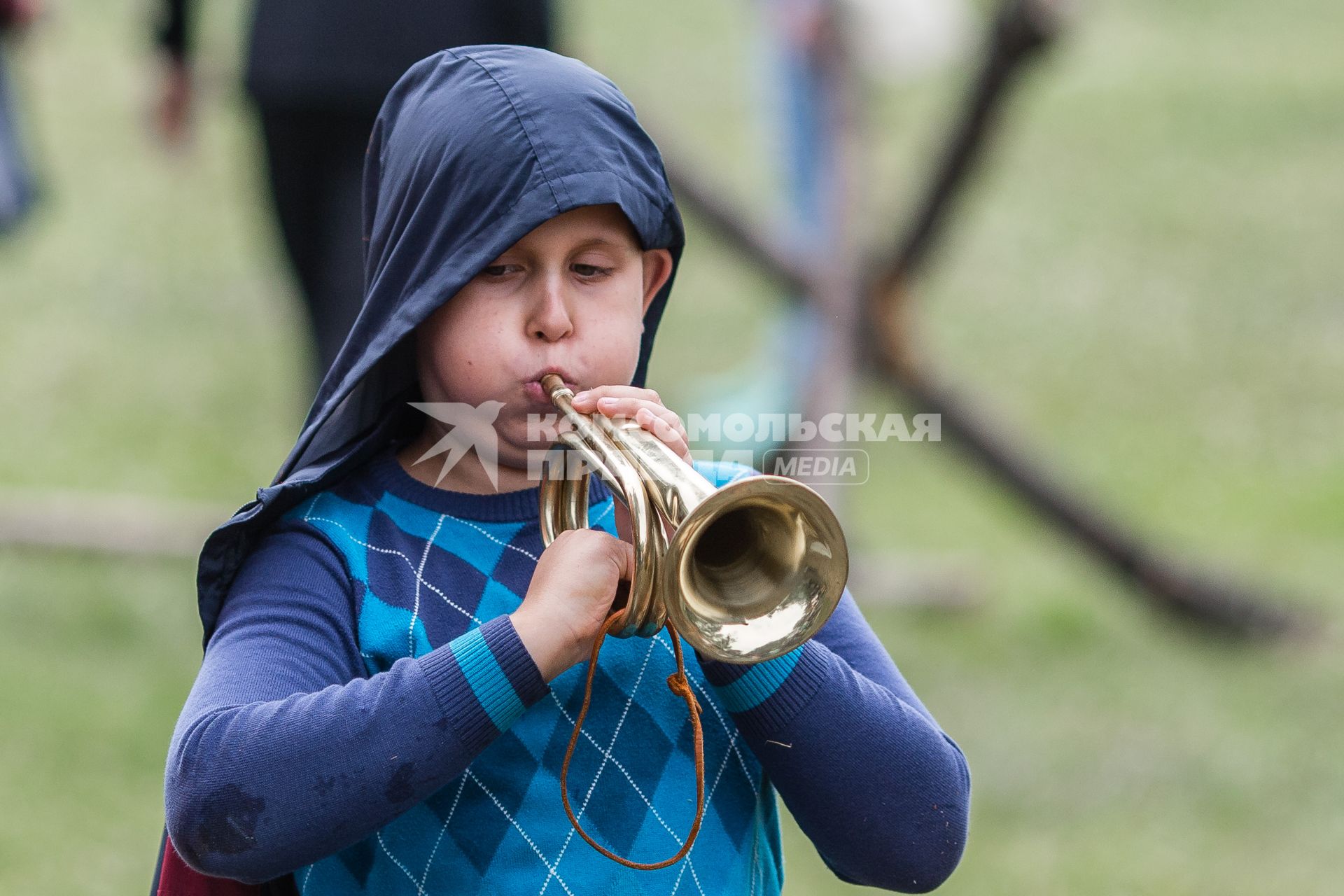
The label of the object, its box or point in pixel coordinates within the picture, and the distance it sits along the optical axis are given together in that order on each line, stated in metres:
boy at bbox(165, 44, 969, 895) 8.79
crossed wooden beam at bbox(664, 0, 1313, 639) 16.25
